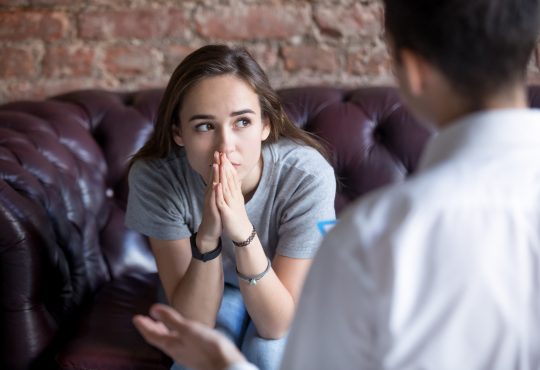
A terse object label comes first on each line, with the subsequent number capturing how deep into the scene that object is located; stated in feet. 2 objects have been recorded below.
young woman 5.85
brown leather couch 6.18
